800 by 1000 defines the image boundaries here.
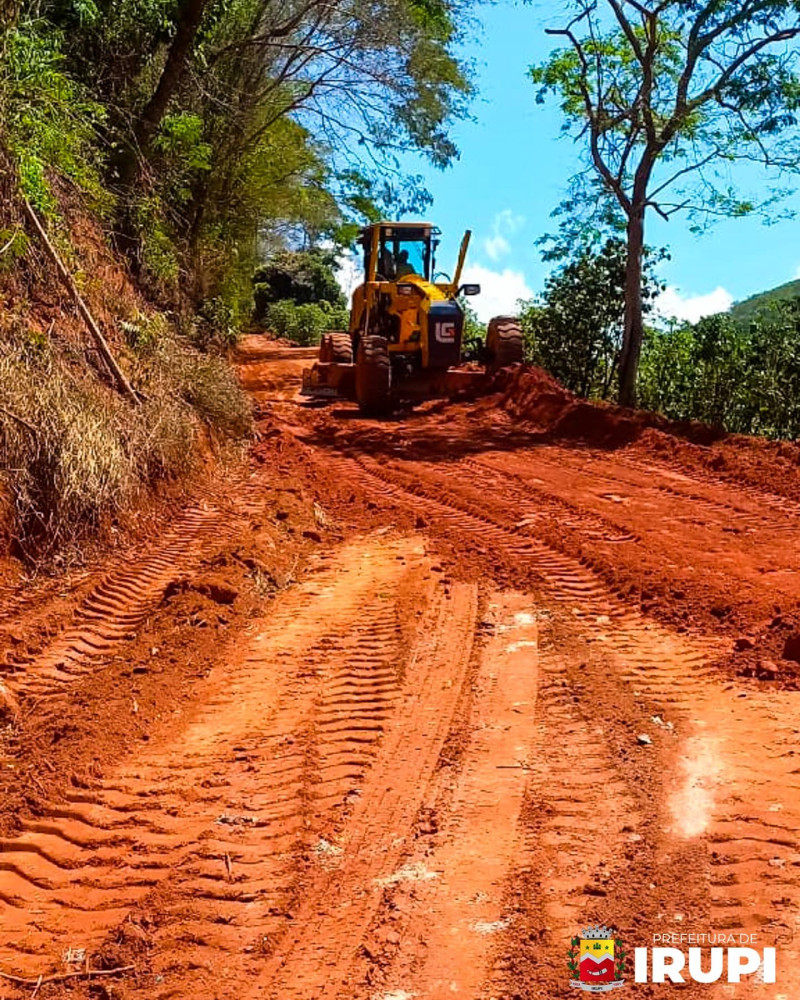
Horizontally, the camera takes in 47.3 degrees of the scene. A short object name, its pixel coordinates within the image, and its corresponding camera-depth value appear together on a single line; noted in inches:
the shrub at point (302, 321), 1302.9
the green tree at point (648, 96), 532.7
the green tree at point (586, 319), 664.4
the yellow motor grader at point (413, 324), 590.9
